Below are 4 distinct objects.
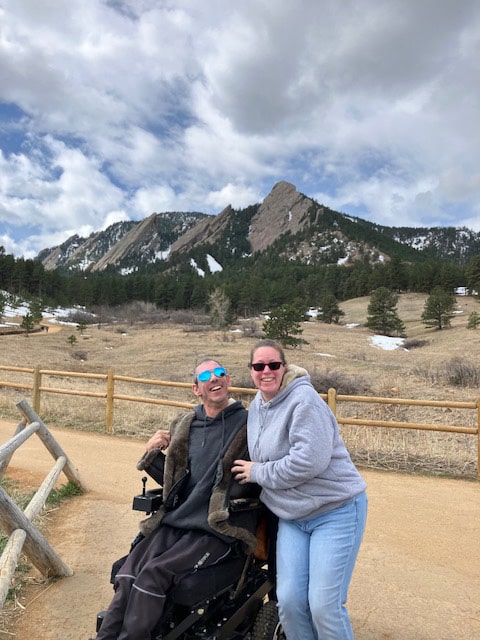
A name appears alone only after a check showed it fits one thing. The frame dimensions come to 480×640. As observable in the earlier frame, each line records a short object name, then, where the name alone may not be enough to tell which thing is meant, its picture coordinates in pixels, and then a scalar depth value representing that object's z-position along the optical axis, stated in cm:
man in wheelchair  198
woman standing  203
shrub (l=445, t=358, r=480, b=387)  1320
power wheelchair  203
